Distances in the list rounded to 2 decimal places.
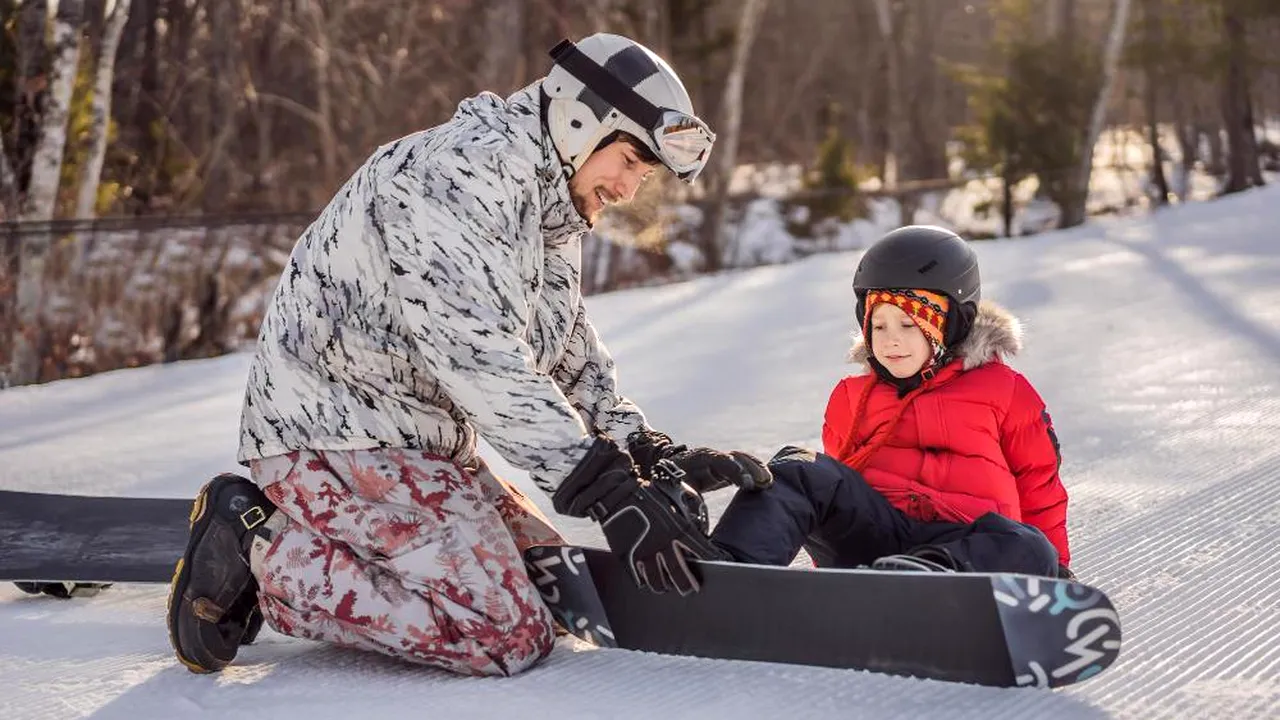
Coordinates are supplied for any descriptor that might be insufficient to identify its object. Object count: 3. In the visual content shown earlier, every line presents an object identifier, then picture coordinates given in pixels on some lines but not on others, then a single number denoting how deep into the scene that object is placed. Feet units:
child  8.64
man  7.86
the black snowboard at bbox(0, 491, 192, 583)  10.41
